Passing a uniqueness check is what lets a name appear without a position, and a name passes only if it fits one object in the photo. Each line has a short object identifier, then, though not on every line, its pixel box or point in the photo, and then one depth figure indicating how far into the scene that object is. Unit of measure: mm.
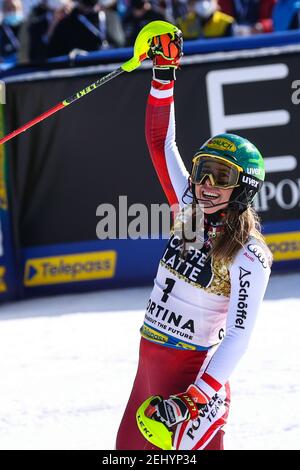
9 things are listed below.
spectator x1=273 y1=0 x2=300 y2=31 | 17619
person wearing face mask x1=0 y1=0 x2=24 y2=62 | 21312
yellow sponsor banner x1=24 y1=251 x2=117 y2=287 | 14531
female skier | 6457
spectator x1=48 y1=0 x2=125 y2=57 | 16686
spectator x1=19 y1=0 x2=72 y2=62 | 18547
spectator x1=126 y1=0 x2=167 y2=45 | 18609
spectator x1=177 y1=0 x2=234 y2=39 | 17922
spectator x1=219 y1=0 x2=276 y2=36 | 19483
